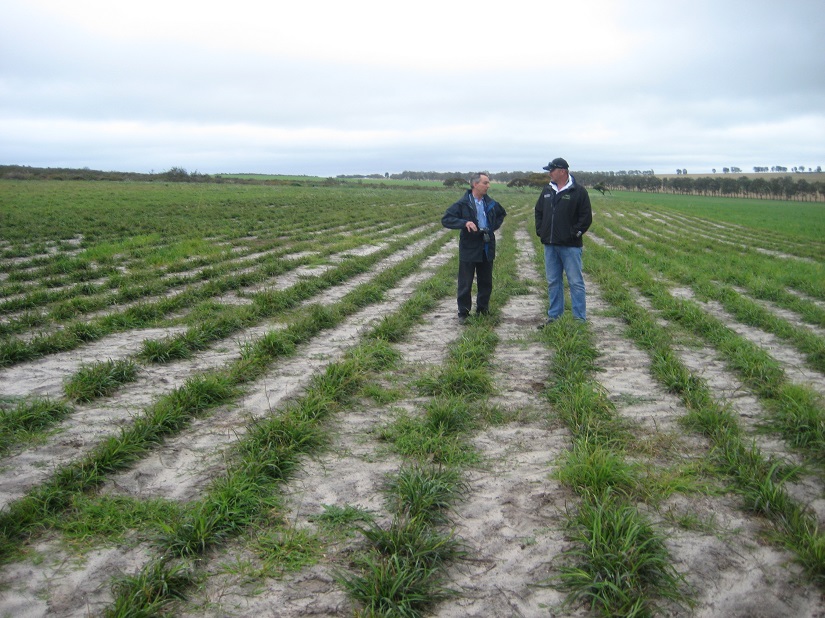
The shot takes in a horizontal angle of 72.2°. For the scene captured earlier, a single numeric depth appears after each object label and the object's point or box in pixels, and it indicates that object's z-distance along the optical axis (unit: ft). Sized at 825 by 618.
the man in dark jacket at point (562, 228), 25.00
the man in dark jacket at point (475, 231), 25.80
